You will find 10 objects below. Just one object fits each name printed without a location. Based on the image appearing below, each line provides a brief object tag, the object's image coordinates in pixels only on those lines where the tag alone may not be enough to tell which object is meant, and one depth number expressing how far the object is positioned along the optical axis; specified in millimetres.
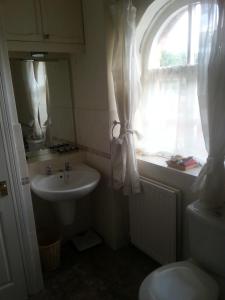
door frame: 1497
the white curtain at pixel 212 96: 1274
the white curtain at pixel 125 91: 1742
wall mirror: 2105
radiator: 1757
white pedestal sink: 1837
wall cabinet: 1702
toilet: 1219
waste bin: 2023
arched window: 1708
